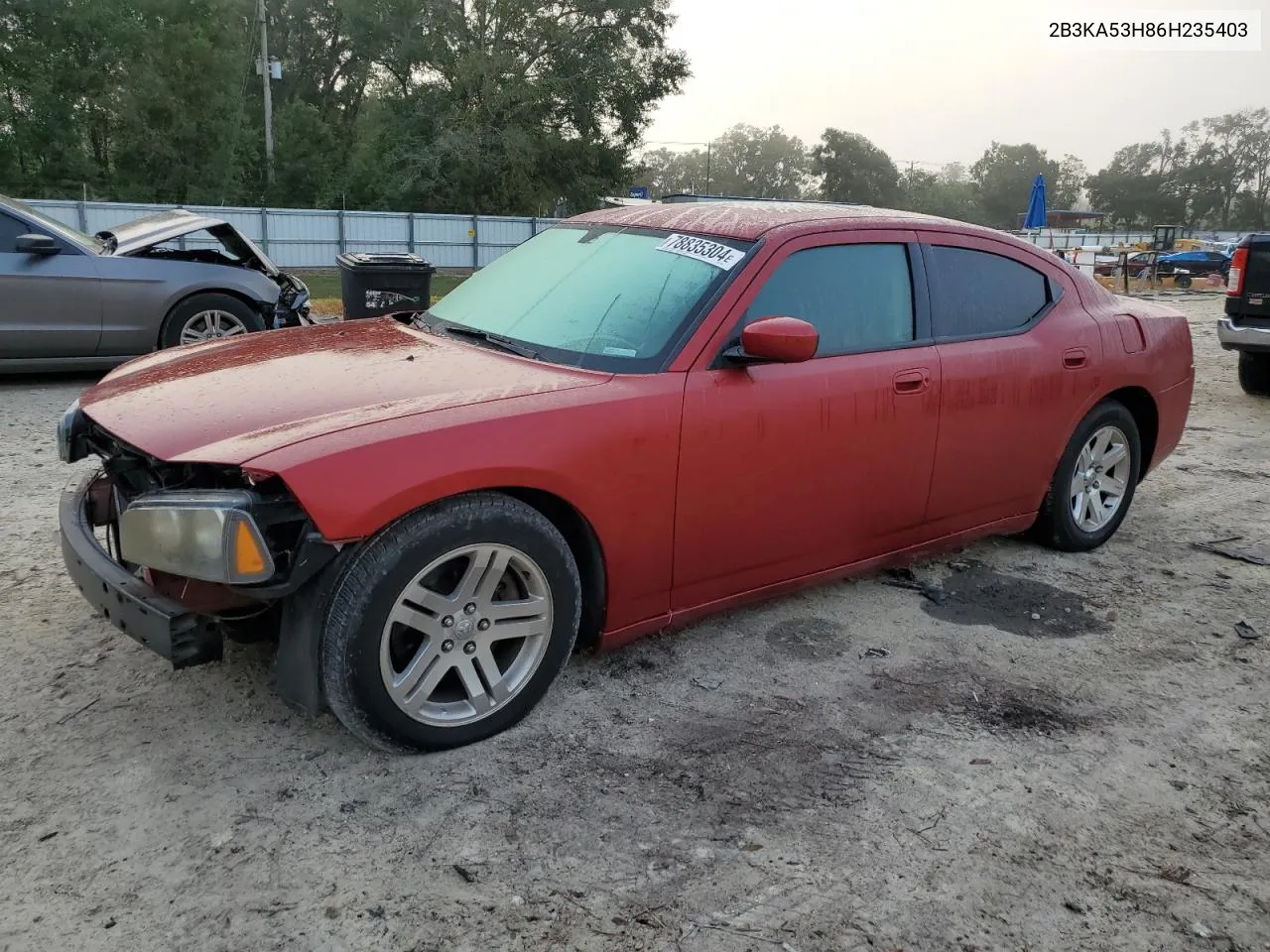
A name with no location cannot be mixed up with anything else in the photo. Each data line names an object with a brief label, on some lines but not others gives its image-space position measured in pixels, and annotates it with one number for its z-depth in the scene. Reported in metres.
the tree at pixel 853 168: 81.25
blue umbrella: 24.16
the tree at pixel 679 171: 99.38
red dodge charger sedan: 2.59
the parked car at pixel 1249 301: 8.88
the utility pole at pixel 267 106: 33.78
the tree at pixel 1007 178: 94.75
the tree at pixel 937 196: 87.50
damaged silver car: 7.46
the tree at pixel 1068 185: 100.00
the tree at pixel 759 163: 101.19
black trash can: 9.12
